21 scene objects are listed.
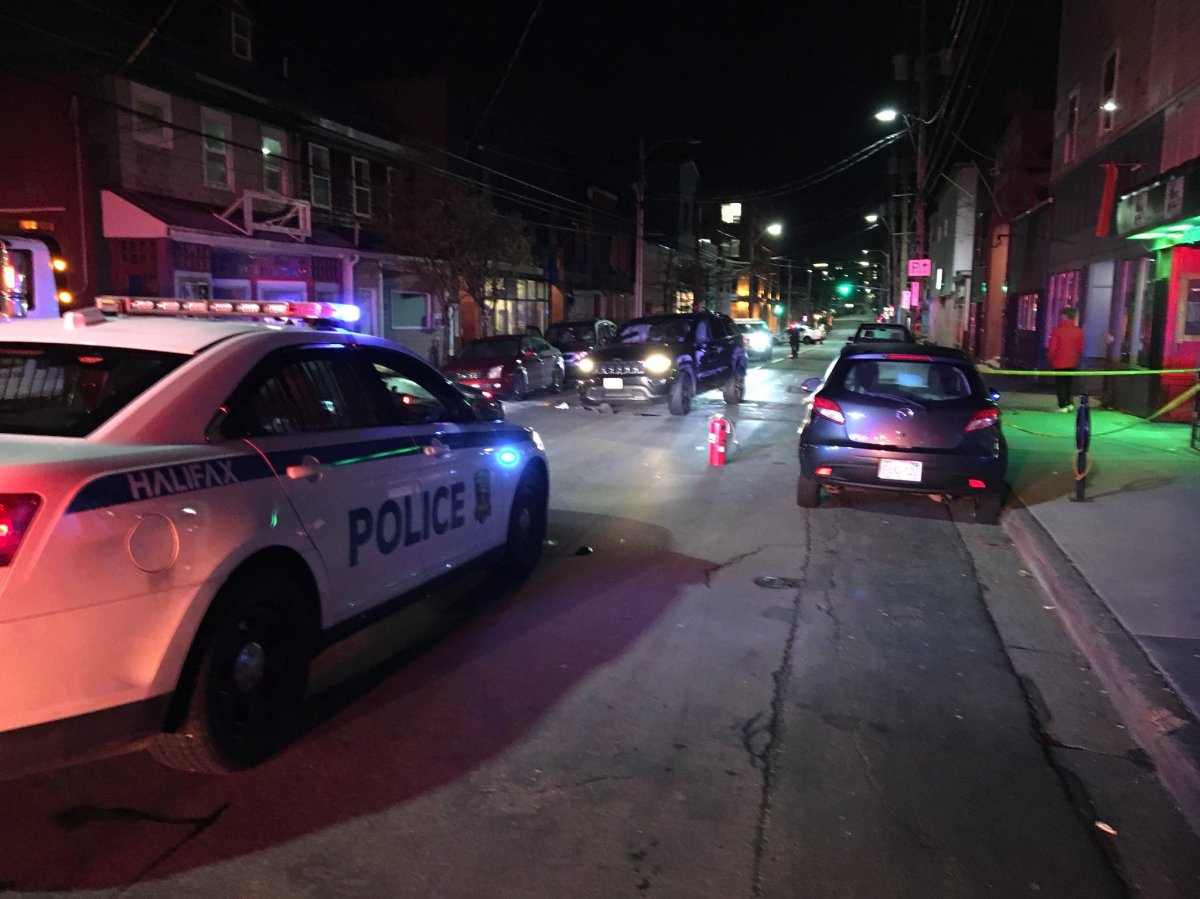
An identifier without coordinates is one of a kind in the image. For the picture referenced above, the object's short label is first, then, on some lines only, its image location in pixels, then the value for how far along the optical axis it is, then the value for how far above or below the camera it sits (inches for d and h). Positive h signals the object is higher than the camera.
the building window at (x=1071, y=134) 841.5 +158.2
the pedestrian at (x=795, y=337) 1568.7 -41.6
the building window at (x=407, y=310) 1206.3 -4.3
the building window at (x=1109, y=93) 716.7 +165.7
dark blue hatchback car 335.9 -41.2
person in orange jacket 657.6 -20.7
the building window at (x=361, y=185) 1101.7 +136.3
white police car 124.8 -32.8
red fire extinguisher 478.9 -64.2
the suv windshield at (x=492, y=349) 832.9 -35.6
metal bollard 365.7 -47.9
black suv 673.6 -37.9
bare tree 1024.2 +74.8
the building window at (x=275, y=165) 940.0 +136.1
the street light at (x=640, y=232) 1395.2 +110.3
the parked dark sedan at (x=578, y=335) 1065.5 -29.0
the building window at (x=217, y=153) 856.3 +134.0
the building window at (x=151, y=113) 773.3 +153.1
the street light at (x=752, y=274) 3284.0 +118.8
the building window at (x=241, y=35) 895.1 +247.2
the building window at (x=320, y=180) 1016.2 +131.2
